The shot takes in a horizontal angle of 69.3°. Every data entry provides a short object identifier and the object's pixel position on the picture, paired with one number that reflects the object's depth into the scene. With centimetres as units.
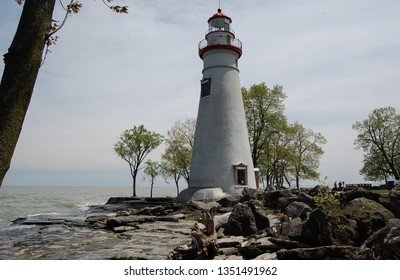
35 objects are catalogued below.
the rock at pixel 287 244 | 630
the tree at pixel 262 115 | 3616
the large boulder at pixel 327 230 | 612
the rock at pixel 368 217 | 646
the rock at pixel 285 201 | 1362
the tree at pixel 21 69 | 350
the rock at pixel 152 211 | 2003
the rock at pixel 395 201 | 782
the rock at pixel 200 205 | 1866
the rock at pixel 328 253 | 537
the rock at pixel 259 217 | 1014
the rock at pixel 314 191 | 1745
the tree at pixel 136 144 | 4631
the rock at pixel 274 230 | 833
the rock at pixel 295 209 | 1007
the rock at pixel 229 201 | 1959
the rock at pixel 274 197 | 1723
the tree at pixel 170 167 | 4591
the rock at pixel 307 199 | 1217
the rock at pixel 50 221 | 1656
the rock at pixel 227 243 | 792
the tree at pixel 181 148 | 4309
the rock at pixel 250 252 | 659
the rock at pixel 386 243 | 479
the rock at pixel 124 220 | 1449
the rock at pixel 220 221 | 1110
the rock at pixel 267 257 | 609
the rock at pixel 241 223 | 984
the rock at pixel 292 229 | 676
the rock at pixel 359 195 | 955
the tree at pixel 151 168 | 5916
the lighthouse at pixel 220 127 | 2416
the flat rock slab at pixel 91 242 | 819
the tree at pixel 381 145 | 4094
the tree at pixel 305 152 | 4125
